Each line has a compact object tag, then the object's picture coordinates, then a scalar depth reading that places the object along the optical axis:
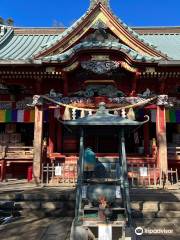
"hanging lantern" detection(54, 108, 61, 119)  13.98
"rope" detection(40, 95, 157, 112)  12.91
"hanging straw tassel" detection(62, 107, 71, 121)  12.77
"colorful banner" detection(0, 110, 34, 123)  14.83
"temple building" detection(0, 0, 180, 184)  12.53
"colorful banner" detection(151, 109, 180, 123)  14.53
